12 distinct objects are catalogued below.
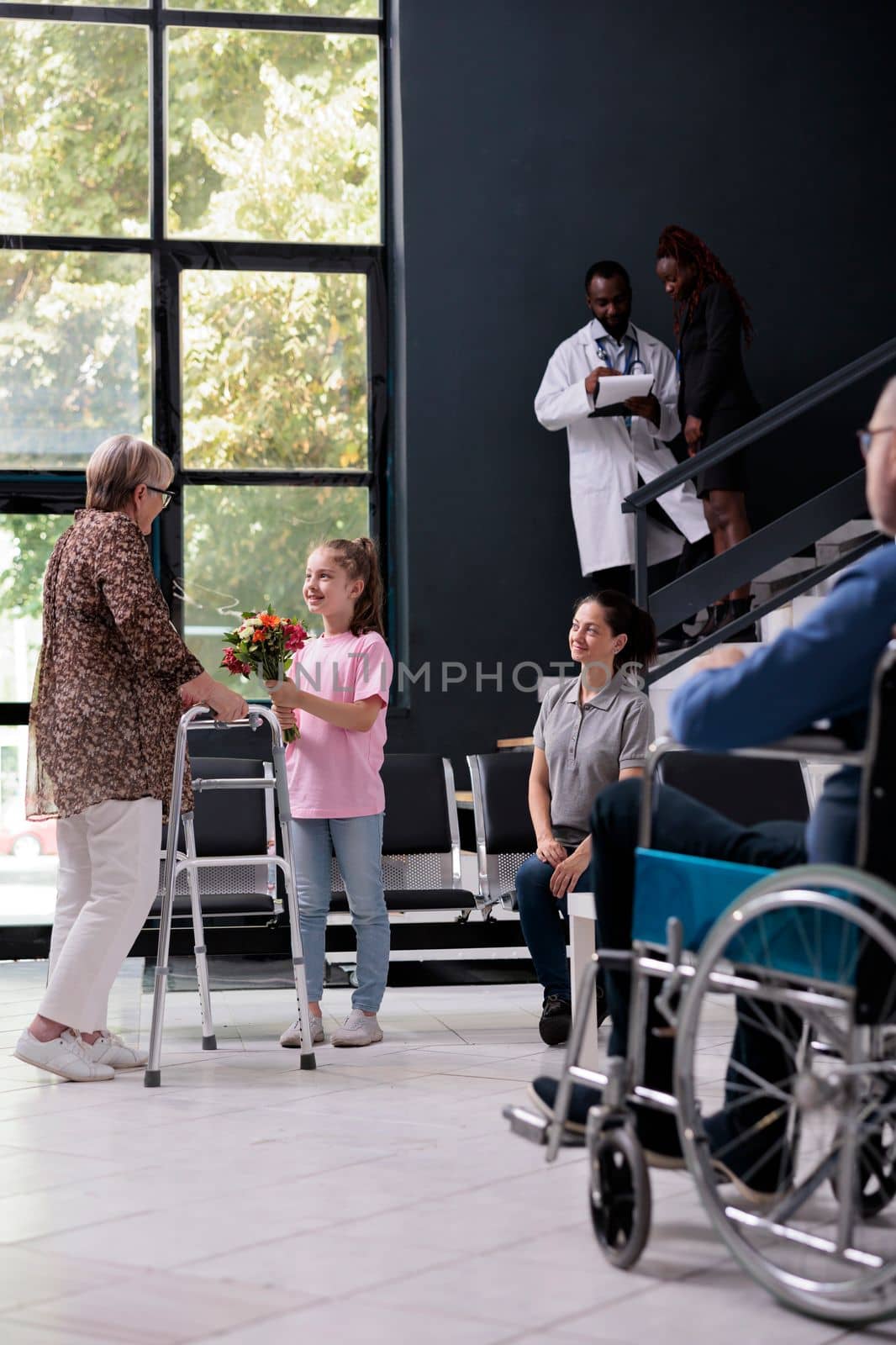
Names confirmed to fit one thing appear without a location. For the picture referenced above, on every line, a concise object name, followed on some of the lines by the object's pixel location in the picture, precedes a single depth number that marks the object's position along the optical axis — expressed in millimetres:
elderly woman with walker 7285
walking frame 7199
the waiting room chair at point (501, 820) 9750
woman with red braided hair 12766
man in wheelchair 3951
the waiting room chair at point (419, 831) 10039
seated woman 8102
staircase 11672
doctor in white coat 13484
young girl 8180
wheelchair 3734
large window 14008
